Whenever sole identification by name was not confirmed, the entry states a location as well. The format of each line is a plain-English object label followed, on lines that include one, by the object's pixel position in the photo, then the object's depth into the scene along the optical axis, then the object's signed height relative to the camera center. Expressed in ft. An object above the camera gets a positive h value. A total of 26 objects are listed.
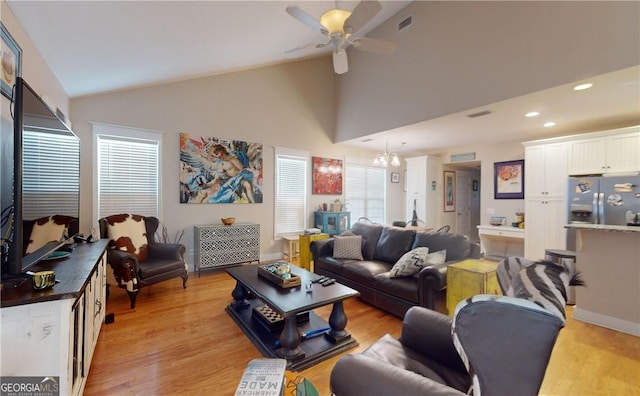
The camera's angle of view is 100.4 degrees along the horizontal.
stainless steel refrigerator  10.39 -0.04
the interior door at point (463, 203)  23.11 -0.47
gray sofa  8.27 -2.75
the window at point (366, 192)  21.54 +0.42
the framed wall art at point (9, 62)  5.78 +3.06
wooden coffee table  6.66 -3.78
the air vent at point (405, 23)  14.34 +9.56
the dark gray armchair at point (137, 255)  9.79 -2.47
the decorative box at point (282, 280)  7.87 -2.55
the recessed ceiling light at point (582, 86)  9.45 +4.04
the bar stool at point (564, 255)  9.73 -2.08
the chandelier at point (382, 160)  16.10 +2.23
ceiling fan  7.75 +5.36
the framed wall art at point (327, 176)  19.34 +1.54
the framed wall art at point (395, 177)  23.99 +1.81
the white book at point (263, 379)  3.79 -2.75
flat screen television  4.34 +0.40
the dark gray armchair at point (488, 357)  2.79 -1.75
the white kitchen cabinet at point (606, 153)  11.62 +2.14
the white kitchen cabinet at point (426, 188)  20.94 +0.77
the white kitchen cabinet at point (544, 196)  13.74 +0.13
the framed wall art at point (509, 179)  17.29 +1.24
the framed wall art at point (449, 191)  22.22 +0.55
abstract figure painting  14.35 +1.45
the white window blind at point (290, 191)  17.67 +0.35
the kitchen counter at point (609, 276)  8.33 -2.52
